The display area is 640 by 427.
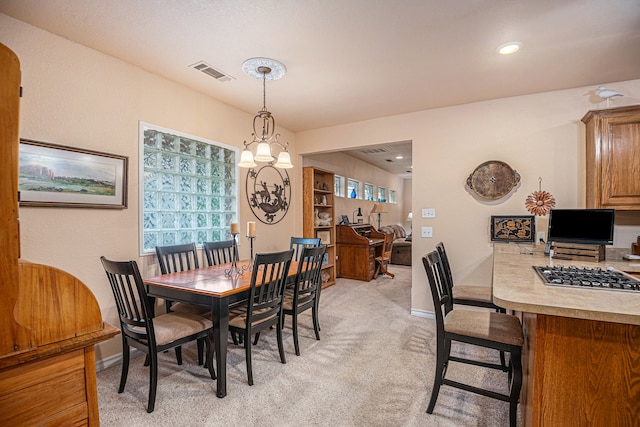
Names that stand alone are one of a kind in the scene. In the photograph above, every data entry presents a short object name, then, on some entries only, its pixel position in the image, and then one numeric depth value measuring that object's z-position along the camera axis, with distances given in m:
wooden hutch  0.74
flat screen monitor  2.37
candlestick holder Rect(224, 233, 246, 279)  2.59
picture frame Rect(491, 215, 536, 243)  3.19
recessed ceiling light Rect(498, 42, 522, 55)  2.27
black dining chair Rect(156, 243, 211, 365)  2.48
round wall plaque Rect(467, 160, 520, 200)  3.29
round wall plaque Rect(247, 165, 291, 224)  3.94
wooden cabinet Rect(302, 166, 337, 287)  4.86
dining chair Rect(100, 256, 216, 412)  1.86
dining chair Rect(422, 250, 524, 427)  1.64
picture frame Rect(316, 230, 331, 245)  5.29
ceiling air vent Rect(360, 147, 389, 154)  6.17
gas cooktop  1.44
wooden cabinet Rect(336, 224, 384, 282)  5.58
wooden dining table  2.06
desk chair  5.80
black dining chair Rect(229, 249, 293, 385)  2.21
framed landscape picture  2.07
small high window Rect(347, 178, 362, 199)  6.71
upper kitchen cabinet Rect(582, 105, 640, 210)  2.56
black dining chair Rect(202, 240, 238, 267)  3.14
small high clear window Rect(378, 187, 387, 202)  8.59
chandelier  2.55
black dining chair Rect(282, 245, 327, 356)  2.66
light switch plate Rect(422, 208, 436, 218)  3.71
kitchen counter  1.14
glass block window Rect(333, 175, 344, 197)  6.16
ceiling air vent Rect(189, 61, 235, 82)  2.62
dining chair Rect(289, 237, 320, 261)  3.69
